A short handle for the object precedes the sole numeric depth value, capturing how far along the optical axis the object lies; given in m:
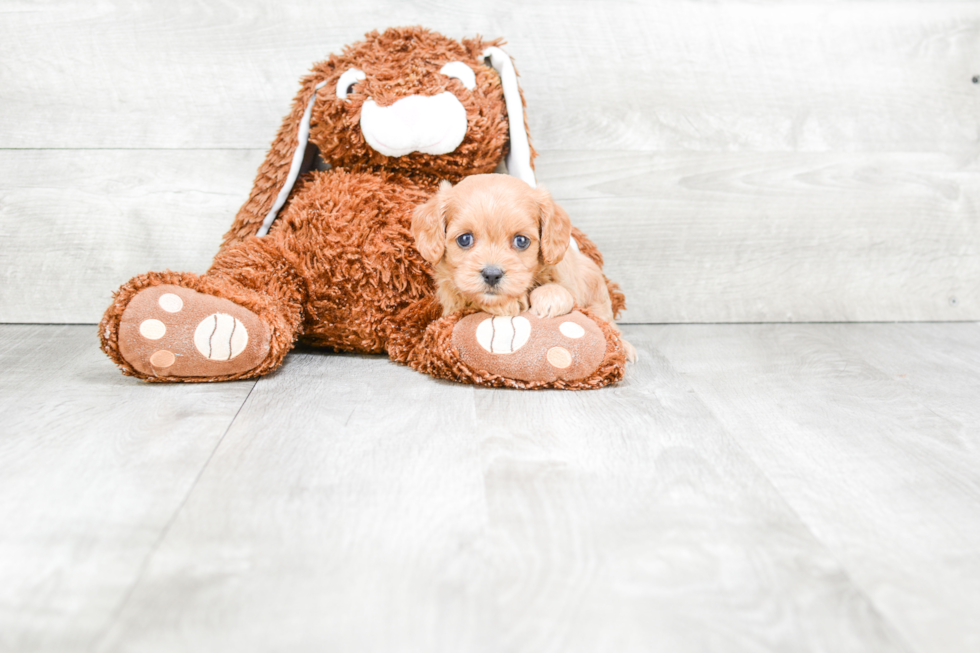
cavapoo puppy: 1.26
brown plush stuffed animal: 1.33
